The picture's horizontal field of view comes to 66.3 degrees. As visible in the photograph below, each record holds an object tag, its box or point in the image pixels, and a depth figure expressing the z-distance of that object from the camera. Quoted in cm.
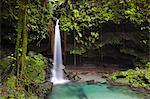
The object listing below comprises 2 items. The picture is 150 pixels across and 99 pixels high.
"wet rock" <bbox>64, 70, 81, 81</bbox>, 466
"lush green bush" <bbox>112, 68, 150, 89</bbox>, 424
